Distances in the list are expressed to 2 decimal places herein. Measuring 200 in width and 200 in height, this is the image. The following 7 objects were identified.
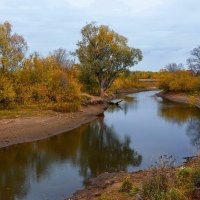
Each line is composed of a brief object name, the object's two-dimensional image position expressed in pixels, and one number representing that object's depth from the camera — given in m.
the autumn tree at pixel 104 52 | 59.03
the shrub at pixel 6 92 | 36.28
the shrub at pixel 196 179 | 11.64
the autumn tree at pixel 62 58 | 74.28
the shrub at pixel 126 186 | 13.44
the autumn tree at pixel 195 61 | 93.12
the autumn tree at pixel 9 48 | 38.41
